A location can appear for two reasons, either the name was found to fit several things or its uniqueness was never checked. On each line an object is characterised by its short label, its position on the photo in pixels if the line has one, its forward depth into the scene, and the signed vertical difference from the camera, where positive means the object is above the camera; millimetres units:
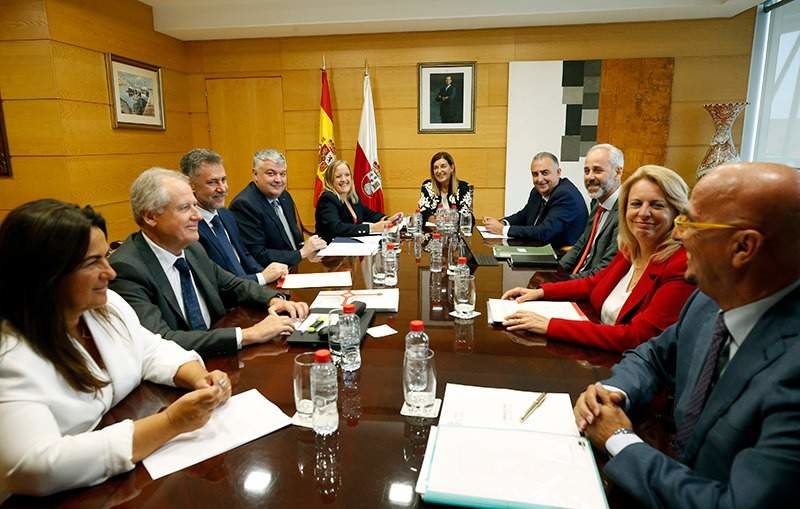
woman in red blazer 1544 -449
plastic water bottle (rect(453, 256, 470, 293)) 1982 -487
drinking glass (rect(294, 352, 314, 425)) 1205 -548
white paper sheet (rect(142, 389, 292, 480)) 1034 -619
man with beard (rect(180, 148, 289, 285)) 2586 -297
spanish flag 5352 +207
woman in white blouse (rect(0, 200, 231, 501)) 940 -471
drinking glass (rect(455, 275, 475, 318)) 1896 -541
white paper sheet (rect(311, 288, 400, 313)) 1997 -593
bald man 798 -393
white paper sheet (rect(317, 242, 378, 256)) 3118 -609
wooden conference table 927 -612
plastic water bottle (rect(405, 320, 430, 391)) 1213 -516
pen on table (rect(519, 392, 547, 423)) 1173 -596
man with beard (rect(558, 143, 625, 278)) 2641 -246
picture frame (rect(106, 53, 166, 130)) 4473 +535
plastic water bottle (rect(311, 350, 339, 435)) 1129 -541
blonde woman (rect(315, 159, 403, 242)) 3982 -498
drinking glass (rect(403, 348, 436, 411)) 1210 -545
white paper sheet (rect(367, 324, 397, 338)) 1689 -598
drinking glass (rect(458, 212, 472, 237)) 3955 -550
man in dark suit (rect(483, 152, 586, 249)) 3740 -446
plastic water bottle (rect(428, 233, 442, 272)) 2664 -553
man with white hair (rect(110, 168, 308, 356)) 1630 -465
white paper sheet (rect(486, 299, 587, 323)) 1872 -593
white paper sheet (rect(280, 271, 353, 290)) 2375 -610
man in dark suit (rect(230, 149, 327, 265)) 3275 -426
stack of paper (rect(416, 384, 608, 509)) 899 -598
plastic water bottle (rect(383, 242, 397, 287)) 2432 -539
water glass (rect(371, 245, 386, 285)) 2410 -560
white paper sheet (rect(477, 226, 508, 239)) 3789 -616
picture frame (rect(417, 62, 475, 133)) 5273 +564
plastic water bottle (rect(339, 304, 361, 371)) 1450 -545
